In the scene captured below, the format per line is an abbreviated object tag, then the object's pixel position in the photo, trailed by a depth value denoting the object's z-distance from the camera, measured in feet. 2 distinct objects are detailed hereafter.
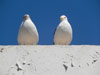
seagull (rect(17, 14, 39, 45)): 42.68
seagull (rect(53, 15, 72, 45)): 43.42
